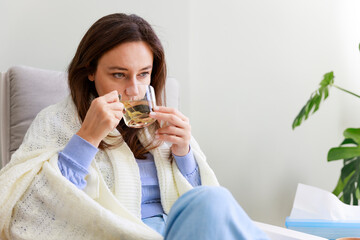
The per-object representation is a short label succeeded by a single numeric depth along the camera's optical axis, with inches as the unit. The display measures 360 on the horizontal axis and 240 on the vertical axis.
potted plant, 74.9
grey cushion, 56.9
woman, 32.6
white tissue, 60.0
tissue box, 51.1
